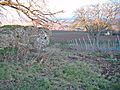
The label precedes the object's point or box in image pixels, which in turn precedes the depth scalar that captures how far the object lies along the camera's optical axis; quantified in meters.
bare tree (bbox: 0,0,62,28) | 5.63
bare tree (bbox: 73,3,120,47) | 14.65
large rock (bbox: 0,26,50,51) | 5.08
